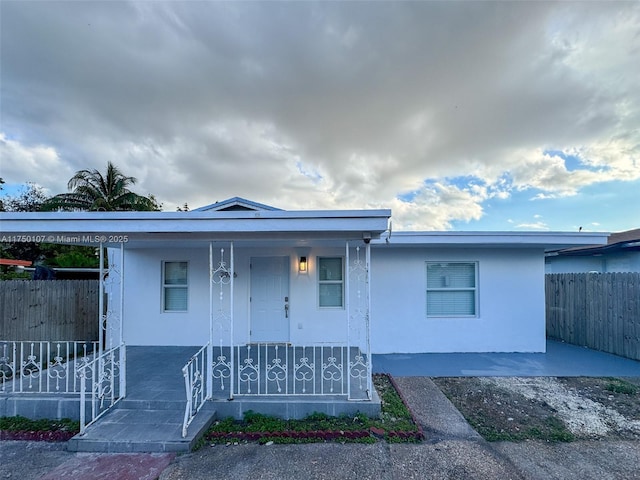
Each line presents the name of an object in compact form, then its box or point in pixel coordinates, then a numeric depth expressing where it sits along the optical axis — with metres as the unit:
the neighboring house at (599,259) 10.39
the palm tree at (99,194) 14.58
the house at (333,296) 7.16
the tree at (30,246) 16.00
